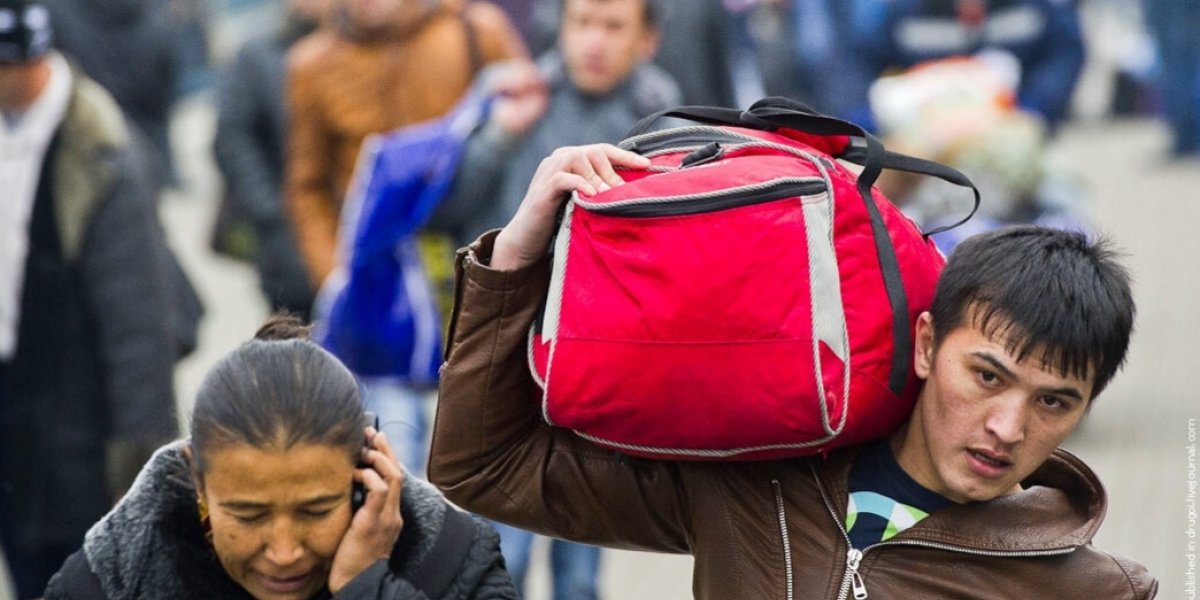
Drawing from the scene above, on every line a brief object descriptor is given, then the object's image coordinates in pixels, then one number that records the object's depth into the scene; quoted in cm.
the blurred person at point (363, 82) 1470
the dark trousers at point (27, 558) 1181
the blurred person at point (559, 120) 1273
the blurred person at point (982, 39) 2003
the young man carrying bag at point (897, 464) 605
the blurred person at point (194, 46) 3806
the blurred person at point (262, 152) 1628
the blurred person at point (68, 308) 1151
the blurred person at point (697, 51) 1677
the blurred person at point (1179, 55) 2959
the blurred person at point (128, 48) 2037
